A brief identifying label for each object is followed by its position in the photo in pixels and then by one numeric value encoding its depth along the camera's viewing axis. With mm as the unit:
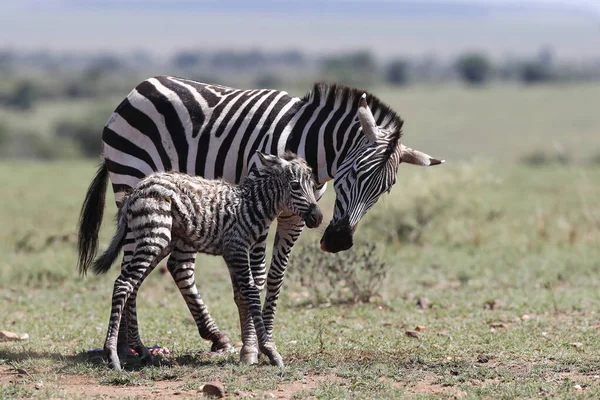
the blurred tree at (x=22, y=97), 98375
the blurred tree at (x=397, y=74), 162212
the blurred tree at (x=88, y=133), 69125
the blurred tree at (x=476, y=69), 160875
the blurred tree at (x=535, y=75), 157750
